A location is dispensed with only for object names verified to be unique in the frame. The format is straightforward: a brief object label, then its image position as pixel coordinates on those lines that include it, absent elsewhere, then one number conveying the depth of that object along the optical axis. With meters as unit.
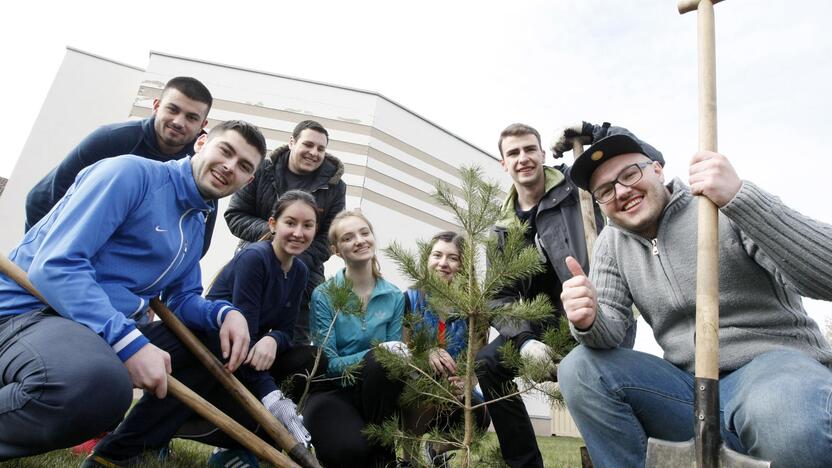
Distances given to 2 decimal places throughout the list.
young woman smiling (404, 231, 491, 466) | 2.44
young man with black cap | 1.48
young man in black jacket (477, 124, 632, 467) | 2.57
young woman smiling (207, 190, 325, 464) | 2.59
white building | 11.13
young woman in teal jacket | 2.50
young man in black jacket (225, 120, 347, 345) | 3.70
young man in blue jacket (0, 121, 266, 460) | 1.61
